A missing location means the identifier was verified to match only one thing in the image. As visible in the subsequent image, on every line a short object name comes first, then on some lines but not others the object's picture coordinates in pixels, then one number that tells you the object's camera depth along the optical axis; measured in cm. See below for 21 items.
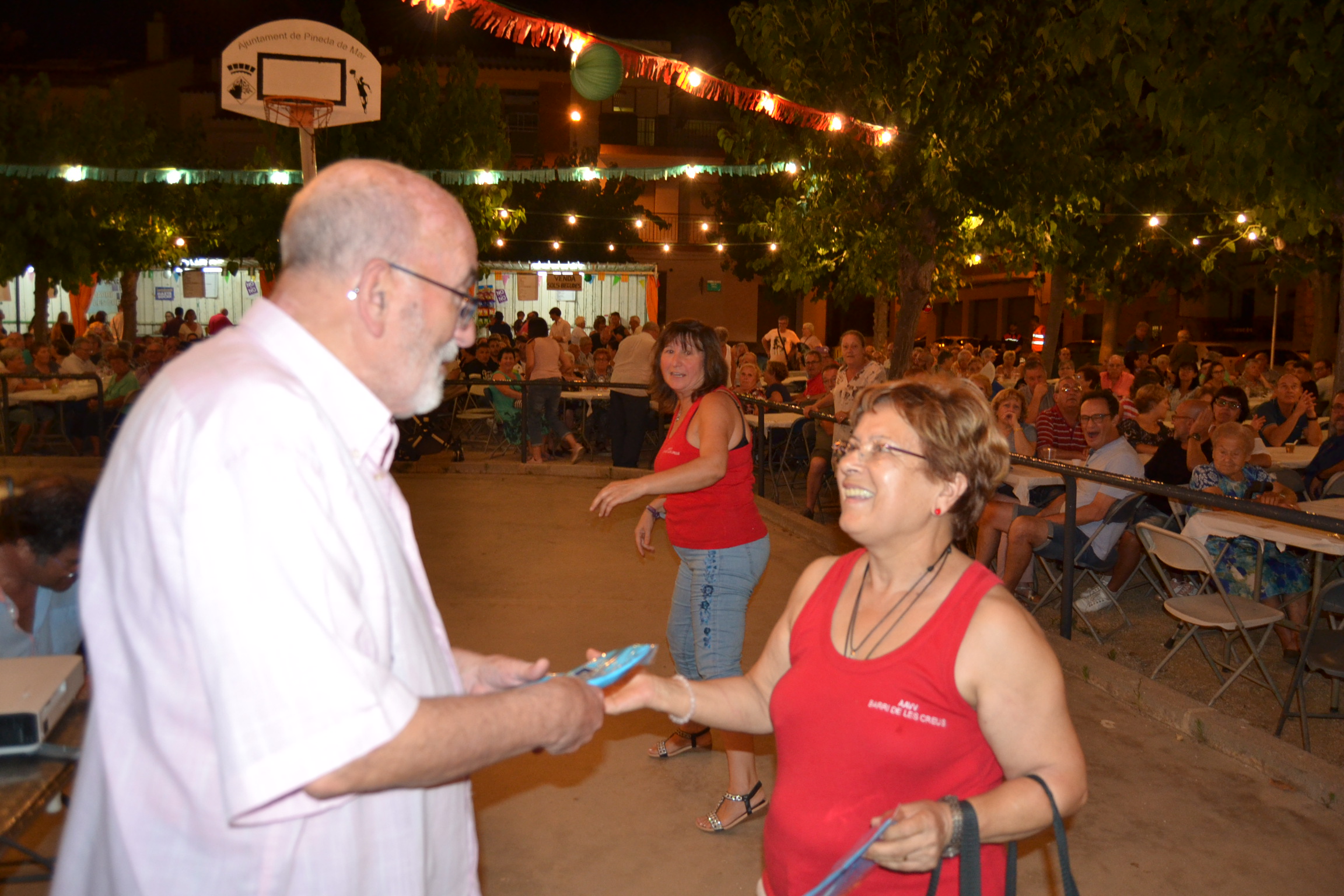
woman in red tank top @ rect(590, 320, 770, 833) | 402
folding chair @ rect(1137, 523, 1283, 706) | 529
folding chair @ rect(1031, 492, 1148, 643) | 643
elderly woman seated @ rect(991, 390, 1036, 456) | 841
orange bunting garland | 822
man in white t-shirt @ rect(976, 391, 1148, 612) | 672
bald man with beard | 126
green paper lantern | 898
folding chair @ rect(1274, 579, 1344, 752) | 452
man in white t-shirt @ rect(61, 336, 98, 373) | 1469
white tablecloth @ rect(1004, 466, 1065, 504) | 770
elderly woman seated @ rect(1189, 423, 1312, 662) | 599
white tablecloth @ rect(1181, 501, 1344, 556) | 525
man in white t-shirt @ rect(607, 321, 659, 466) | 1304
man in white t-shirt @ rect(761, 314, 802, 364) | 1906
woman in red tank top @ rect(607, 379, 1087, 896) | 191
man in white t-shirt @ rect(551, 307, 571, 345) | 1995
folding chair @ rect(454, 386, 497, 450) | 1415
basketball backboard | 1023
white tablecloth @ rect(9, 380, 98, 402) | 1289
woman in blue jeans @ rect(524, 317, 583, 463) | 1345
